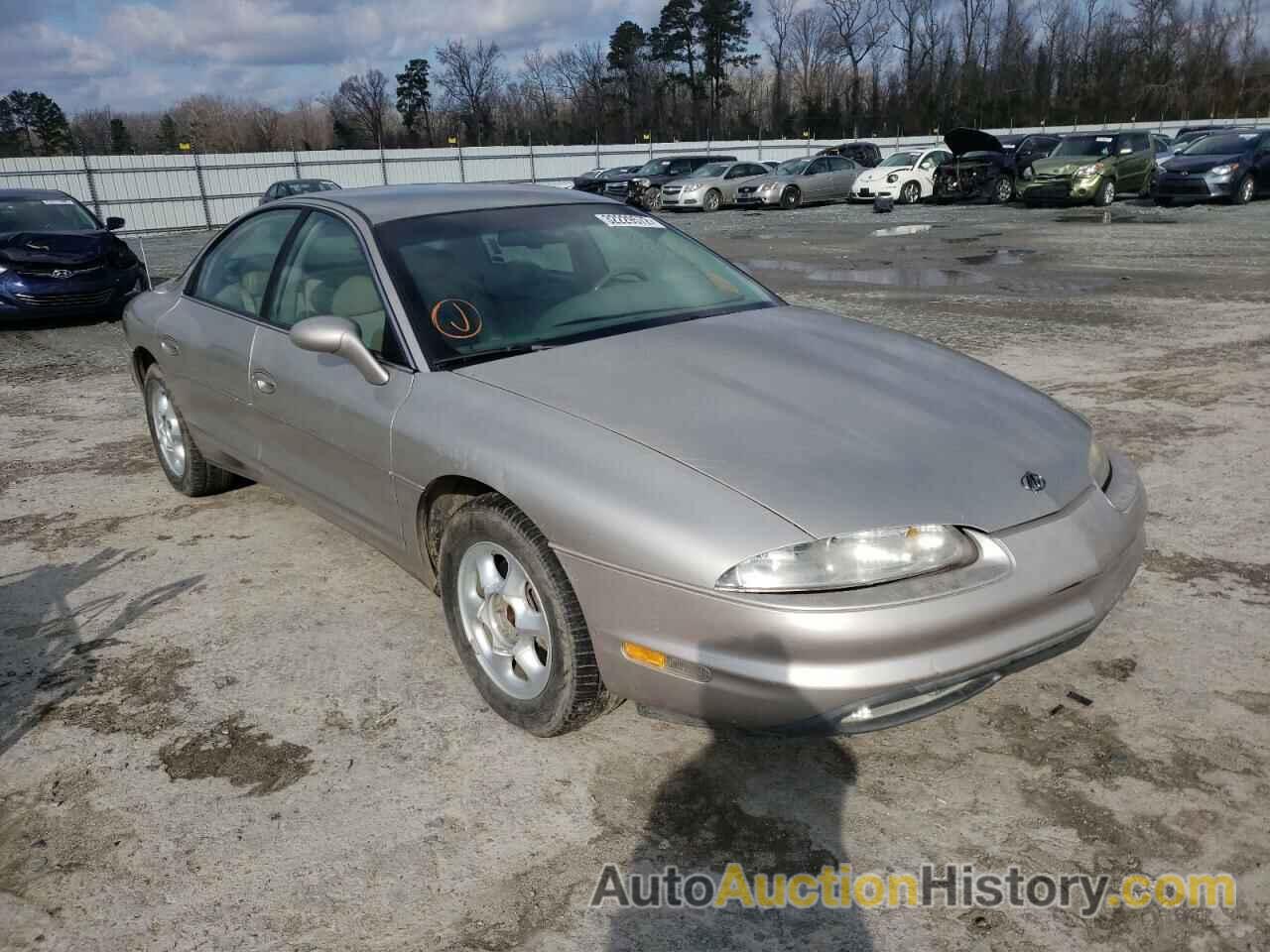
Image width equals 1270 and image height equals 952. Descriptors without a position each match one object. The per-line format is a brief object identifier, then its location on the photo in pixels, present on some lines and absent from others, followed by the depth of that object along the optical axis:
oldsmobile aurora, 2.25
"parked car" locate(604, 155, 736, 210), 27.25
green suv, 20.84
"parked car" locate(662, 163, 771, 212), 26.44
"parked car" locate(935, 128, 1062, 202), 24.55
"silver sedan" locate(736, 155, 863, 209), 26.30
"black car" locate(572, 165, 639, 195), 28.22
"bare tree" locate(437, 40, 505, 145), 69.81
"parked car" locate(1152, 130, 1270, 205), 19.84
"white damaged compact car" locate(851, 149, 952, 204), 25.88
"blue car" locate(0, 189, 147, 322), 10.16
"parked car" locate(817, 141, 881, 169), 32.41
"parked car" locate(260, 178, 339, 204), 24.41
